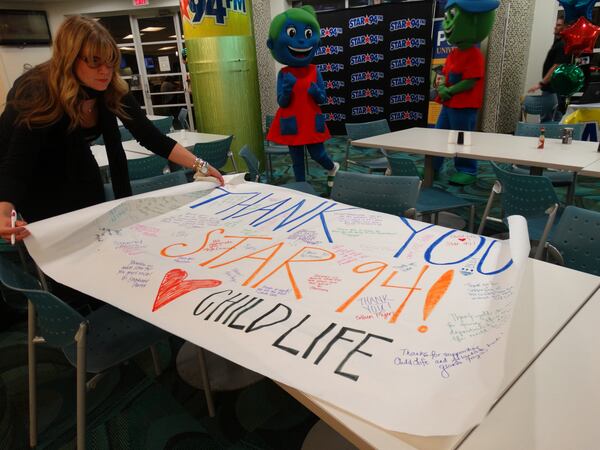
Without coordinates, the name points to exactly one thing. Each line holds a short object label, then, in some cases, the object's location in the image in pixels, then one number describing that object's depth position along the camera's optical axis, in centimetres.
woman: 150
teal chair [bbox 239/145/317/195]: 288
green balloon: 434
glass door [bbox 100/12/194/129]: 855
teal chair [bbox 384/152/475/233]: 267
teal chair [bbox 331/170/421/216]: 211
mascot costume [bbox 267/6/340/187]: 379
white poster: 79
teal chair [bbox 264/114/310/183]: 470
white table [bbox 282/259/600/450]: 68
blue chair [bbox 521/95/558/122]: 483
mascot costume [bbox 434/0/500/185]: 404
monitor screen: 798
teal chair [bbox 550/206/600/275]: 150
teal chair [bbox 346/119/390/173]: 407
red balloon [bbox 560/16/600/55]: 406
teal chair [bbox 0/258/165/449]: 119
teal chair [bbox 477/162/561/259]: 210
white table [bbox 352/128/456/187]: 308
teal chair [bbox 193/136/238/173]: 340
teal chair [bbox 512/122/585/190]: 310
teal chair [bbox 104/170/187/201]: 227
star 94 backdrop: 680
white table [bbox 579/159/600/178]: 229
